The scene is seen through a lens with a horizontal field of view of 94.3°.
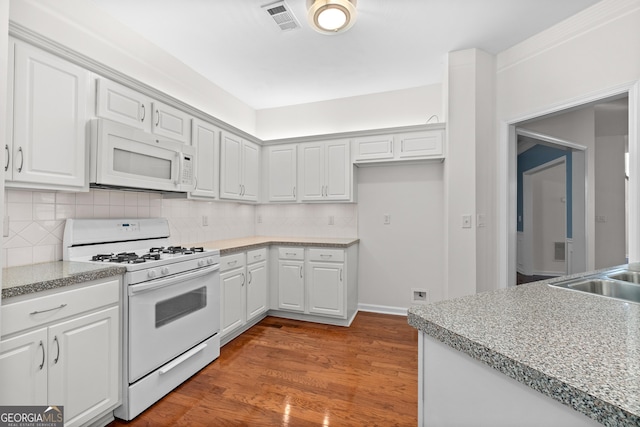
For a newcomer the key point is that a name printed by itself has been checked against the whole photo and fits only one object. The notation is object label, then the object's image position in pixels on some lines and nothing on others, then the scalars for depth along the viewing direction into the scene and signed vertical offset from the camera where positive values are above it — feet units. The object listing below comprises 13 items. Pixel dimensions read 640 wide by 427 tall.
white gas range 5.83 -1.93
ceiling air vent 7.14 +5.08
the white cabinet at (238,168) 10.35 +1.80
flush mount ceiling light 6.57 +4.61
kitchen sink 4.41 -1.06
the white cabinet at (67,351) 4.25 -2.17
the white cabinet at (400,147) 10.43 +2.58
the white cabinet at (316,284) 10.62 -2.51
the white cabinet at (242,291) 8.93 -2.47
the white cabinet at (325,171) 11.62 +1.81
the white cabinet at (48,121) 5.15 +1.77
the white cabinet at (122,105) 6.46 +2.59
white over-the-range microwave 6.26 +1.35
